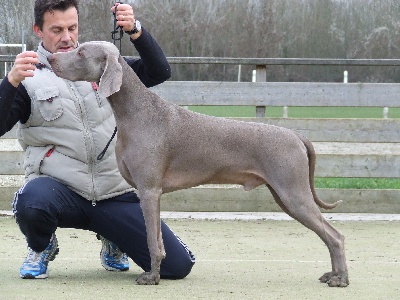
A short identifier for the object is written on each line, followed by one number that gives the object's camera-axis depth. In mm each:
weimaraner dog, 7402
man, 7661
